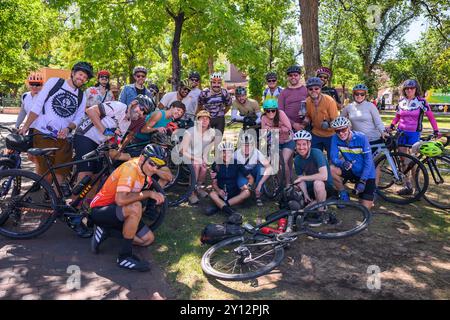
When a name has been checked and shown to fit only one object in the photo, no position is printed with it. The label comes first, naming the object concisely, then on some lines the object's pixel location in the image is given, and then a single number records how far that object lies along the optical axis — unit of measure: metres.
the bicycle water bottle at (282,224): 4.53
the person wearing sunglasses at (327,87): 7.02
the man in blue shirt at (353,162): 5.58
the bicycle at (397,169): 6.12
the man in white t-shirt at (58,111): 5.17
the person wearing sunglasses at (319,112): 6.27
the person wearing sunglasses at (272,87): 7.81
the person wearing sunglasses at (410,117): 6.54
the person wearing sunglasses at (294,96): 6.72
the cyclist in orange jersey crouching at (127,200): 4.04
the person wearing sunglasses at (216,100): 7.12
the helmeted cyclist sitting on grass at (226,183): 5.91
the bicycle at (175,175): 5.92
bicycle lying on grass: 3.98
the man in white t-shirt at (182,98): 7.66
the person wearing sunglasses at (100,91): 7.71
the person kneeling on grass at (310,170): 5.41
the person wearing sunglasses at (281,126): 6.26
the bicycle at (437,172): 6.05
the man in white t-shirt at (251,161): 6.04
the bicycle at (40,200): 4.69
